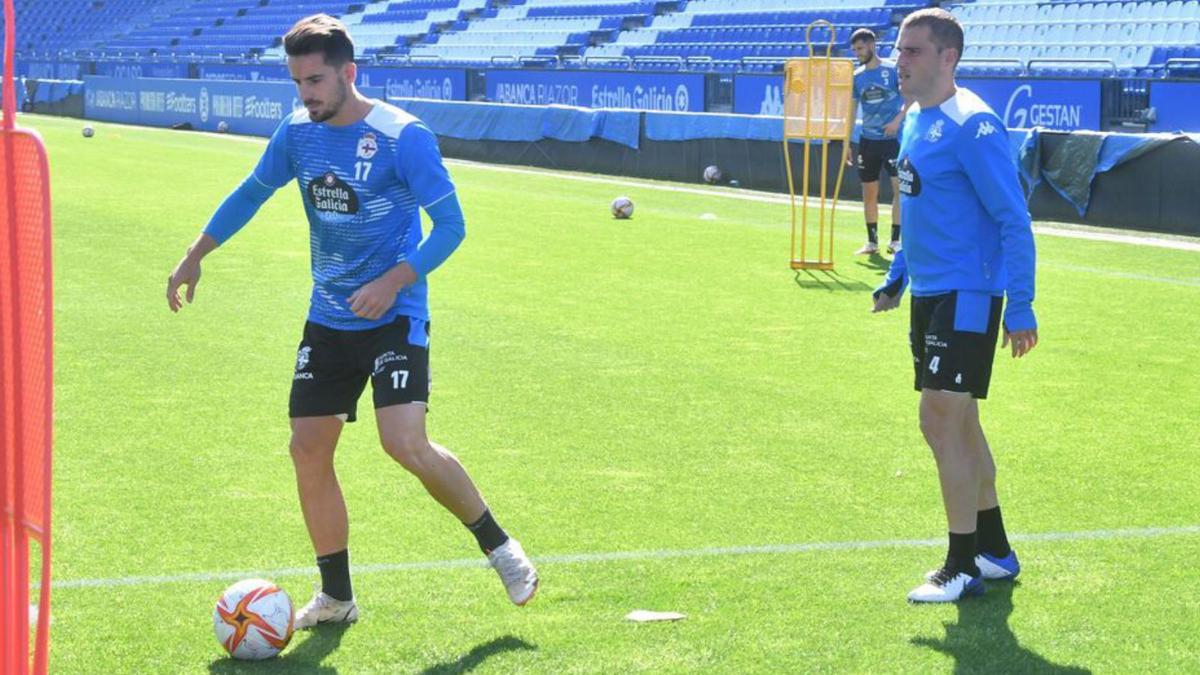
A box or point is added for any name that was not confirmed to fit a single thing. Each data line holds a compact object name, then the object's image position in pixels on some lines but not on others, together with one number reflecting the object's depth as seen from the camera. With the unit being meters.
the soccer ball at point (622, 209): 20.73
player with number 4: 5.78
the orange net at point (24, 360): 3.48
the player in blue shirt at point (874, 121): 16.62
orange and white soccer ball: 5.24
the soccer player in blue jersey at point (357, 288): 5.43
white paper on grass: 5.69
